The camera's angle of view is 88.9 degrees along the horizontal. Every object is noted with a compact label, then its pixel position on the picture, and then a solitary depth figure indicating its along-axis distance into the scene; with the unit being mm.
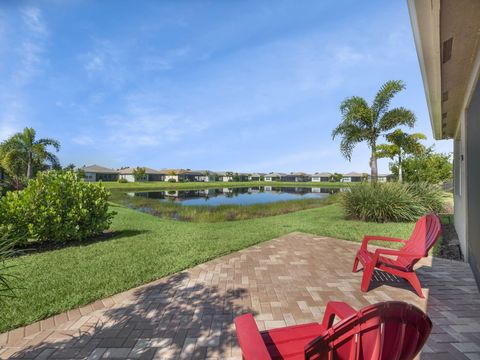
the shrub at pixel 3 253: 2338
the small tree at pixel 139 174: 70569
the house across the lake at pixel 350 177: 101312
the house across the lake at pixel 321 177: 112125
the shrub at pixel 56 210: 5887
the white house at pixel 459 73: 2500
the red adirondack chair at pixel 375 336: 1249
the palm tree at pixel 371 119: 15727
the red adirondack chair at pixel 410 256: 3567
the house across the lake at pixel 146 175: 77625
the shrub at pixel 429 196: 11724
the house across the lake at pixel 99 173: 69562
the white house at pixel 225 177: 103812
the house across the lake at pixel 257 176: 117438
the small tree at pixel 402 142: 17609
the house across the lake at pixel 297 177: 118894
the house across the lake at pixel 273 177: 120125
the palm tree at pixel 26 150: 24519
